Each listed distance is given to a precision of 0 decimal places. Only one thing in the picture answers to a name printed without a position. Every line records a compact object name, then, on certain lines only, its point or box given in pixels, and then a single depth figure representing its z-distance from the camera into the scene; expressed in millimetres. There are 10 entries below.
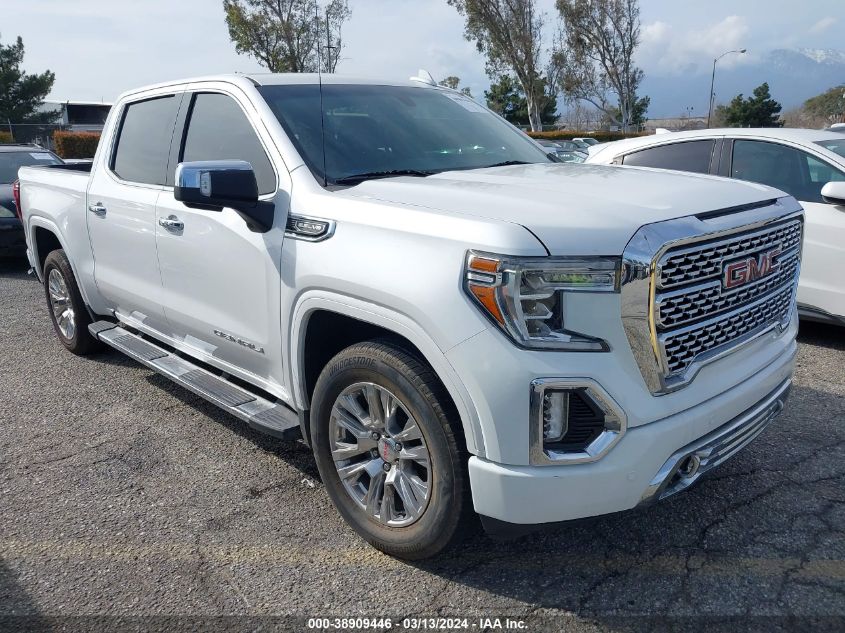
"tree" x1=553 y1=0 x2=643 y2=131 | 49031
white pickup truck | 2406
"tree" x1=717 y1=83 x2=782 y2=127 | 53625
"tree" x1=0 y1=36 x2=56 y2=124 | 41938
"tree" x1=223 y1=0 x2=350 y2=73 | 37750
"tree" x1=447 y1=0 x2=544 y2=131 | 44125
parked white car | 5383
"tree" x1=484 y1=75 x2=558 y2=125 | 58500
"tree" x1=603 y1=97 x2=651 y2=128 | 55562
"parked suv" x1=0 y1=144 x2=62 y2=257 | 9859
